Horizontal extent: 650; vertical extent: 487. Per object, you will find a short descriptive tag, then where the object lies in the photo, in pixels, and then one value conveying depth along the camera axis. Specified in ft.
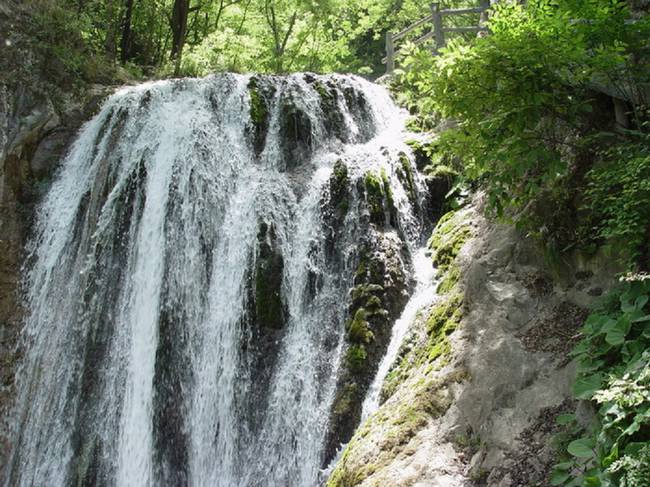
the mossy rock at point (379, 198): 29.10
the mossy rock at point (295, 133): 34.68
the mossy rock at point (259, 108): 35.44
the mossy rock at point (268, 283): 27.22
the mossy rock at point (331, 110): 36.32
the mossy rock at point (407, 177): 30.83
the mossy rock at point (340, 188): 30.01
